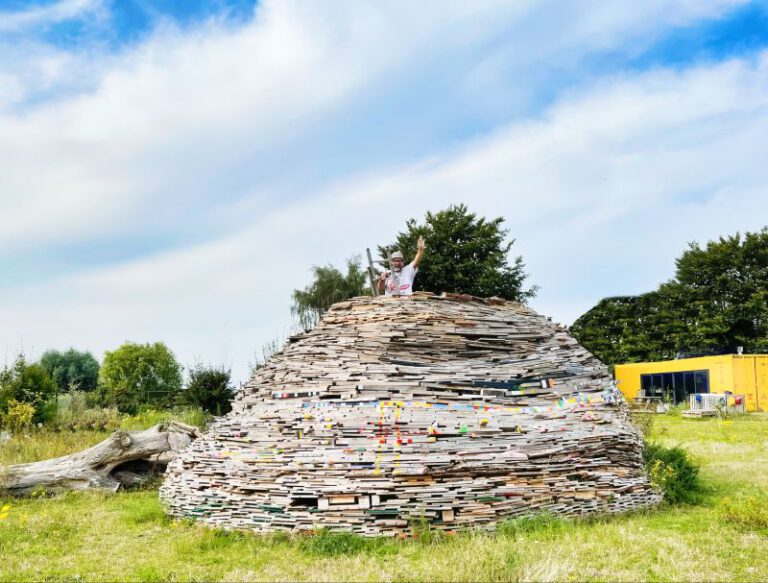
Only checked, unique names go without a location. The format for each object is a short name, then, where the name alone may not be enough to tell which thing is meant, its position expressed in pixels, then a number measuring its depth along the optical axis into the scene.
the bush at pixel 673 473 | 8.45
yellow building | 26.77
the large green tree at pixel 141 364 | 50.68
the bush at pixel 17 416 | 15.29
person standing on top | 9.58
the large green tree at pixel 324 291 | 31.27
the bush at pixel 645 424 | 14.95
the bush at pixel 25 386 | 16.66
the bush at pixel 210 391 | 17.64
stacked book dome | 6.46
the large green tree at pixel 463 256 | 25.62
